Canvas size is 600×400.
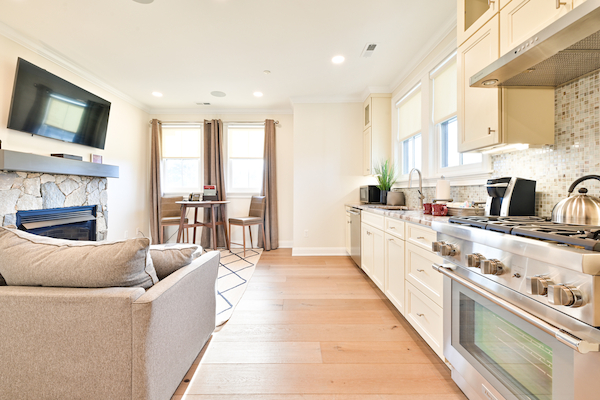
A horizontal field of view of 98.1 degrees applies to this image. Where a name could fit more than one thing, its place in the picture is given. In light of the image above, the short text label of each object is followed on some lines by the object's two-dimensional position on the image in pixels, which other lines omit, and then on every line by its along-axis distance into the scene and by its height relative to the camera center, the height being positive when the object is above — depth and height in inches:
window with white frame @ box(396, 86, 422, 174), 125.4 +33.8
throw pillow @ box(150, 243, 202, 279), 55.5 -13.6
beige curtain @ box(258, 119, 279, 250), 191.3 +8.5
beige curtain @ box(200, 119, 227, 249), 191.9 +22.8
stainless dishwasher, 134.8 -21.2
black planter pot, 143.7 -0.6
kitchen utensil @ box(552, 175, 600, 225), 41.1 -2.3
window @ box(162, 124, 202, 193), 198.4 +28.7
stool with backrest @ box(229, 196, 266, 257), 172.2 -14.4
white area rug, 93.6 -39.4
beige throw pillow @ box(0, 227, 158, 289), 40.8 -10.6
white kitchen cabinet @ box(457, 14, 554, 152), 56.9 +18.9
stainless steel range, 28.2 -15.4
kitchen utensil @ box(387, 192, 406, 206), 129.6 -1.8
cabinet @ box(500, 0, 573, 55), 43.9 +32.7
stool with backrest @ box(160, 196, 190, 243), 183.5 -9.8
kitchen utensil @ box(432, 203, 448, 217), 72.9 -4.1
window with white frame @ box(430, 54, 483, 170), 95.8 +32.0
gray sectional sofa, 39.0 -22.2
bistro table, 168.2 -15.7
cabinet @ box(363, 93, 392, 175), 153.8 +40.1
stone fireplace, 96.7 +1.1
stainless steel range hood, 33.9 +23.2
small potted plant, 141.7 +9.8
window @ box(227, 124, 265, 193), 199.3 +29.5
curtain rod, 196.9 +55.7
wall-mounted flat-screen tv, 100.3 +38.8
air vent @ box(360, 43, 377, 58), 110.8 +64.0
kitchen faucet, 106.2 +2.8
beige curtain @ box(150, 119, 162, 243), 189.8 +9.3
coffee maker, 57.6 -0.4
